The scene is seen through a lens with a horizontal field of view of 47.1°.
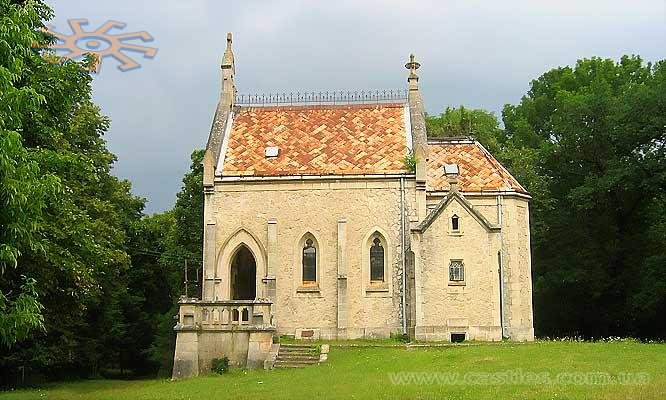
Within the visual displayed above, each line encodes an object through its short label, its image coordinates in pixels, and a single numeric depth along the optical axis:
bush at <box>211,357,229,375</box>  26.97
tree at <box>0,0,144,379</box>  14.02
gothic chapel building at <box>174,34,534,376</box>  32.09
